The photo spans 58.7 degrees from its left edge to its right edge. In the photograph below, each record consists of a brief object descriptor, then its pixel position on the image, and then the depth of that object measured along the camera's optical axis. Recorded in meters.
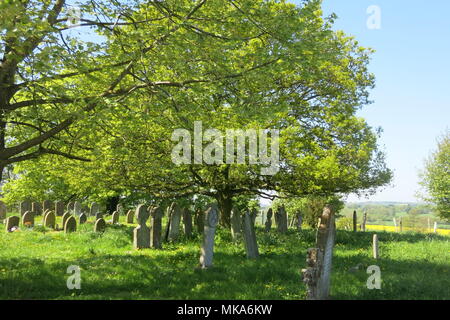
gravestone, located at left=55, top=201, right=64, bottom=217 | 24.58
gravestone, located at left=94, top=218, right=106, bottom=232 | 17.53
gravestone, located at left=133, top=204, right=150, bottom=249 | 13.41
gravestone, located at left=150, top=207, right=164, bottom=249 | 13.59
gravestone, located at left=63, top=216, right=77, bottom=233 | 17.11
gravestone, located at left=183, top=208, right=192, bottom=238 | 16.02
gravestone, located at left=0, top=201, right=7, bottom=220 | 21.38
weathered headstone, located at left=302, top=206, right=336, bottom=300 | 7.66
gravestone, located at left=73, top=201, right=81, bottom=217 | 24.02
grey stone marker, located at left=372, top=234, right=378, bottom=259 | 12.37
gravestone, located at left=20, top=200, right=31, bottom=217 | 23.59
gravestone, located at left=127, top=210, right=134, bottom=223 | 23.45
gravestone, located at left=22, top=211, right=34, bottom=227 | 18.59
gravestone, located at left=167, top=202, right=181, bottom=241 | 15.19
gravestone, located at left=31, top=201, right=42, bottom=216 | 25.73
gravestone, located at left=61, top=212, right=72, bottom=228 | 18.98
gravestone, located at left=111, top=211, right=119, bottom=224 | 21.45
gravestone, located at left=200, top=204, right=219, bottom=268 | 10.59
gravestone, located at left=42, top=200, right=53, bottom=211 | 24.30
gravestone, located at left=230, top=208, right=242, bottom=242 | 13.92
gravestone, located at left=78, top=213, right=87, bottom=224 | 20.28
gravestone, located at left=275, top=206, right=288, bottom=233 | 18.91
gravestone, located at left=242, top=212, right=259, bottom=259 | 11.87
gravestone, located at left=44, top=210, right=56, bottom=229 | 18.73
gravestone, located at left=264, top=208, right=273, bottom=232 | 19.03
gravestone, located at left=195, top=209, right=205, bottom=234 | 17.77
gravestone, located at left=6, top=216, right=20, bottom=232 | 16.93
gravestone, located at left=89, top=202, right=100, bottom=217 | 25.77
